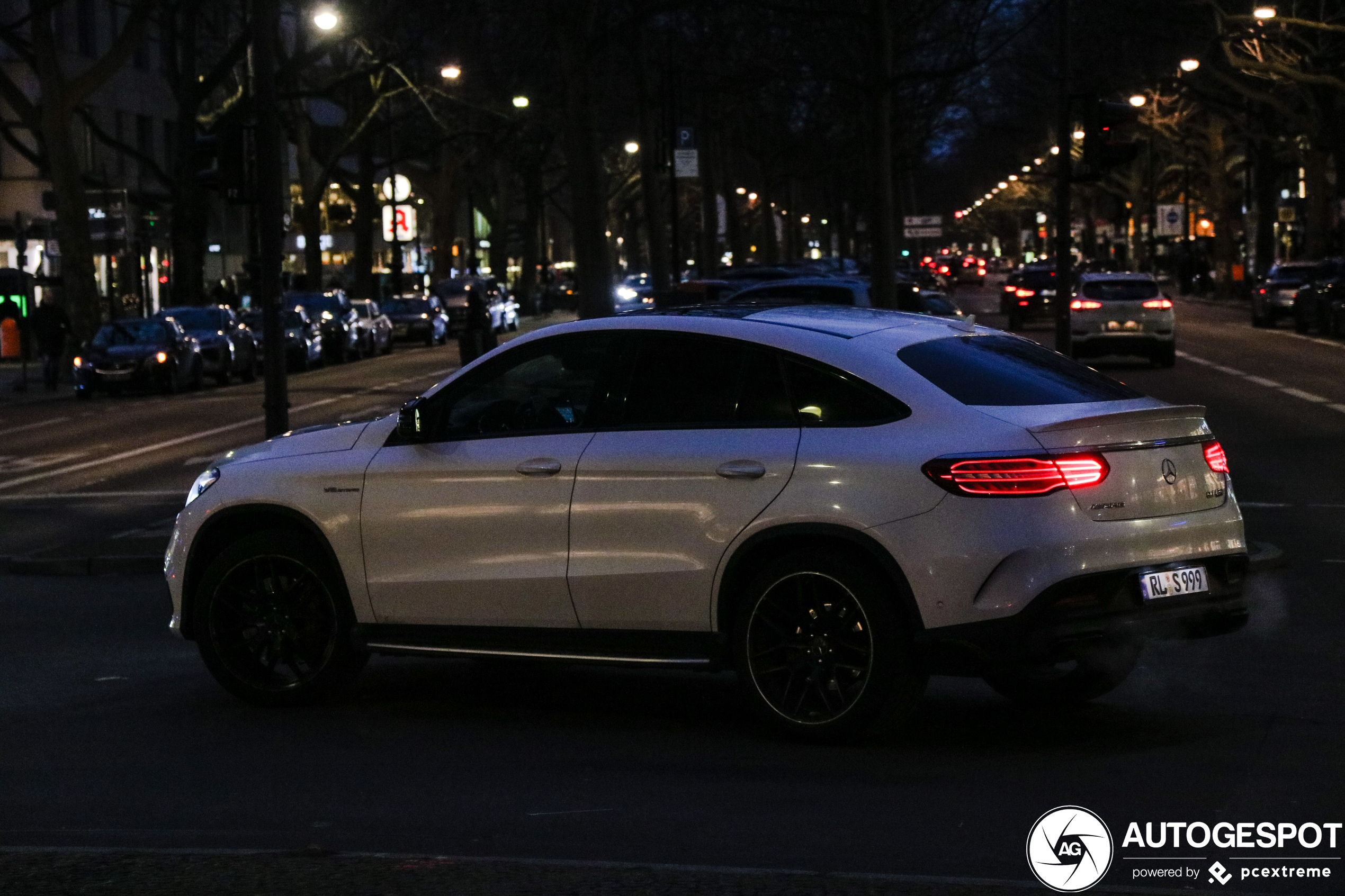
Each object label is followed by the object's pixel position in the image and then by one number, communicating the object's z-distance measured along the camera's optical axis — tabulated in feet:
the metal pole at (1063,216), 76.02
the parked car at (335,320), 168.55
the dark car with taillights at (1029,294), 184.55
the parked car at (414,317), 200.75
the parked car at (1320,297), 157.17
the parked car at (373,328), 180.14
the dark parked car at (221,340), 138.82
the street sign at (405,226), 218.18
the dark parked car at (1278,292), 175.32
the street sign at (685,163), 147.95
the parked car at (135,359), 126.82
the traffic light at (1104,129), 65.57
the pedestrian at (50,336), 133.28
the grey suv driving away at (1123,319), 119.75
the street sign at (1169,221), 280.92
